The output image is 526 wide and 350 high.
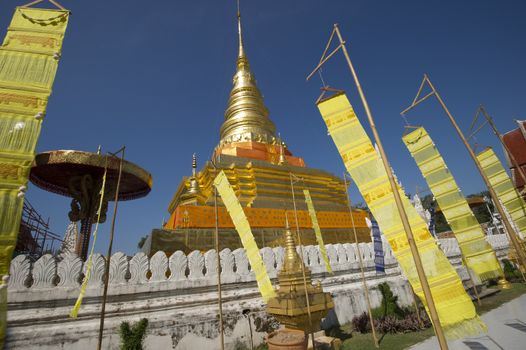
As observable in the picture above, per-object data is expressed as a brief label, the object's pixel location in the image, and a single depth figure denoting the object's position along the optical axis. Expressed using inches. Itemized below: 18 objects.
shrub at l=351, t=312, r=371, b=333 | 307.4
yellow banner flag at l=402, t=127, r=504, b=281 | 232.4
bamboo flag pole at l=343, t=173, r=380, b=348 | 251.4
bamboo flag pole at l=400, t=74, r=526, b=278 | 177.7
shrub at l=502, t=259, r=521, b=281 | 576.7
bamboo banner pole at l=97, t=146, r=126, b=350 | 178.2
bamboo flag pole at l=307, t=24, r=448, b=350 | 107.7
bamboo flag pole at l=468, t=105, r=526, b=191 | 261.6
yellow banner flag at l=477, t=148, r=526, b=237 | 291.9
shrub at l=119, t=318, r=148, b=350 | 224.9
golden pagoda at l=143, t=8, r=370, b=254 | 434.9
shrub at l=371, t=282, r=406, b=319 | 349.4
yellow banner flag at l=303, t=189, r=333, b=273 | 315.7
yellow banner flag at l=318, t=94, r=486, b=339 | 138.9
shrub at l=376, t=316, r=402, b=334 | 298.0
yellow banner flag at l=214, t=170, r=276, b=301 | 199.9
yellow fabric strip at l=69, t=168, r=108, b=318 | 172.5
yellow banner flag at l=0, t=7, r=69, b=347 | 116.0
